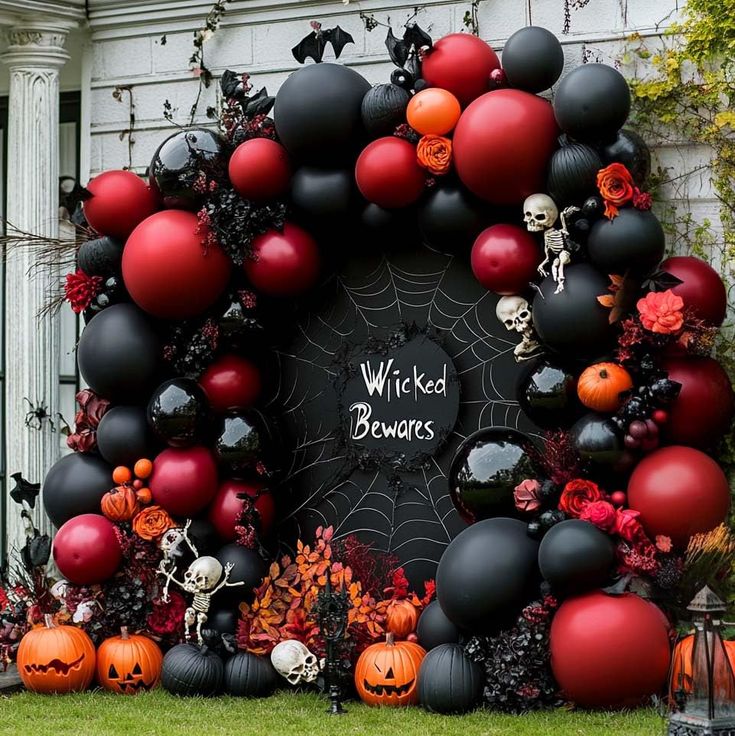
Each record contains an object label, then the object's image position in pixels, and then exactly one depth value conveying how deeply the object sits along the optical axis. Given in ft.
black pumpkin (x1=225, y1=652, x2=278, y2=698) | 21.49
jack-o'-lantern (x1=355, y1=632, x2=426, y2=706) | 20.53
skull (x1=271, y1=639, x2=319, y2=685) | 21.48
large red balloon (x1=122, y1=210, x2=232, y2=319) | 22.31
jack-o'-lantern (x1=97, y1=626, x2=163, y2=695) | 22.12
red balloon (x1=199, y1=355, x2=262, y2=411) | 23.34
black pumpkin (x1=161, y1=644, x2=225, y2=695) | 21.49
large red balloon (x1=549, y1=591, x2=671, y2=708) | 18.69
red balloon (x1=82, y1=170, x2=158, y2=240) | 23.26
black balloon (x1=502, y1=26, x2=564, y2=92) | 20.57
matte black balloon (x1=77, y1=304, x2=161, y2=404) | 22.93
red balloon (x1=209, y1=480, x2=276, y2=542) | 22.93
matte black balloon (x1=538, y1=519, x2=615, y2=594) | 18.98
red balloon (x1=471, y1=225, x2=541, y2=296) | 20.92
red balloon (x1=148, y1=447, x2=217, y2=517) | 22.61
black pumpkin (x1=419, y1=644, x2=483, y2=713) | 19.65
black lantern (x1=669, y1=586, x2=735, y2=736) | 15.66
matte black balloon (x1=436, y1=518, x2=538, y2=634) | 19.61
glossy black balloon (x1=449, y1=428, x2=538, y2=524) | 20.48
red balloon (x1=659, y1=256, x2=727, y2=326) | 20.22
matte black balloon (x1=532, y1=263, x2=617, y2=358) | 19.89
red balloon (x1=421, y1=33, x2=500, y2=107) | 21.38
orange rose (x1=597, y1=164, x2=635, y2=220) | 19.74
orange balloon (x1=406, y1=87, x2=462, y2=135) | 21.18
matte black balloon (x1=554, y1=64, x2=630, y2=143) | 19.71
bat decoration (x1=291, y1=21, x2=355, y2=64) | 22.86
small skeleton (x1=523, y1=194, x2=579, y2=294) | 20.40
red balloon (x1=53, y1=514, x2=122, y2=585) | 22.48
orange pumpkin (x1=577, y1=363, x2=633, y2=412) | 19.61
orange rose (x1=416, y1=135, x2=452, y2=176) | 21.18
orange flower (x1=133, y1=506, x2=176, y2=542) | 22.66
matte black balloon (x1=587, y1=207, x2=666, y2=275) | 19.62
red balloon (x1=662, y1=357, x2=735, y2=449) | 19.81
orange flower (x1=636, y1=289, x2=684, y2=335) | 19.29
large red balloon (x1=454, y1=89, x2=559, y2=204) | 20.35
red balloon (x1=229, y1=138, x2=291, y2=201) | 22.31
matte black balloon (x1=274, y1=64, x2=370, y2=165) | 21.80
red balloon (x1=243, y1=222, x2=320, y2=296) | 22.68
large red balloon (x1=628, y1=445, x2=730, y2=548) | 19.17
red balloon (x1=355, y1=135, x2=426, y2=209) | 21.35
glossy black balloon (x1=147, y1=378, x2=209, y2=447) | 22.45
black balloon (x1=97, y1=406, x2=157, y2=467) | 23.03
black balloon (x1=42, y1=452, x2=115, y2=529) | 23.22
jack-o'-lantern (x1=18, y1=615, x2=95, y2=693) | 22.00
